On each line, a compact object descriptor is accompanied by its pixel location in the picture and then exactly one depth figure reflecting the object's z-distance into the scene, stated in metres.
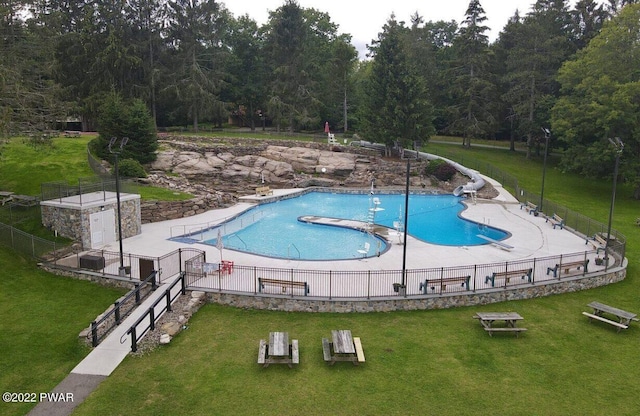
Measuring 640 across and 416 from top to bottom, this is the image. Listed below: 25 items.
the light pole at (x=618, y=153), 18.43
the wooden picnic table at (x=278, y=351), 12.00
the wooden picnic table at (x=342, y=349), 12.15
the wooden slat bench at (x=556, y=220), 26.42
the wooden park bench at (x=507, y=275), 16.64
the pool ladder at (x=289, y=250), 21.38
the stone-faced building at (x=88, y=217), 20.77
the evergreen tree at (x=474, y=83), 50.97
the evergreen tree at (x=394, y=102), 44.34
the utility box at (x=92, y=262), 18.00
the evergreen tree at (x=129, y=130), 34.25
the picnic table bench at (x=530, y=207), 30.10
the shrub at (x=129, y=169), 30.69
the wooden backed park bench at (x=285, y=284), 15.65
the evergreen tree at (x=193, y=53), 50.12
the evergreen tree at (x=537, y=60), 47.22
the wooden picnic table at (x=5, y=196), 24.88
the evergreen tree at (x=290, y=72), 53.59
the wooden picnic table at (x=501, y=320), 14.02
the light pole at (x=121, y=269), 17.53
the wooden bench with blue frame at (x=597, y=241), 21.59
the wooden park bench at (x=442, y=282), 15.94
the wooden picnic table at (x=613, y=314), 14.34
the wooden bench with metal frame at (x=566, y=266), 17.70
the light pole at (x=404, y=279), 15.86
